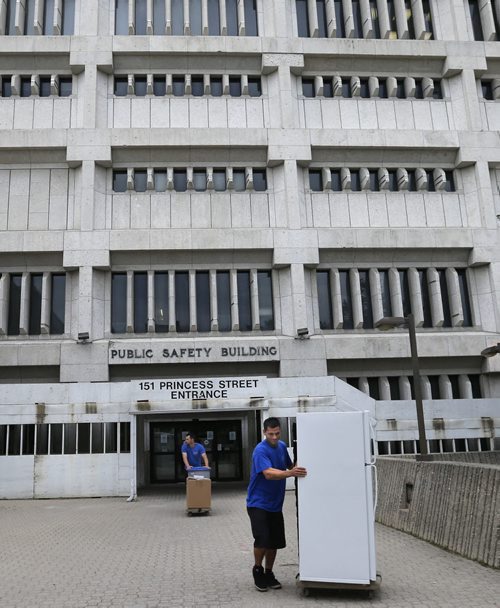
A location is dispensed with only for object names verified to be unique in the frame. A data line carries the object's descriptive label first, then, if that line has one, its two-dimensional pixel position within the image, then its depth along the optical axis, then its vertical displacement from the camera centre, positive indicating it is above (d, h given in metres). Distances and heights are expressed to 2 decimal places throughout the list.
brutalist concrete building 23.30 +9.74
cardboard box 13.06 -0.94
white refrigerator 6.23 -0.56
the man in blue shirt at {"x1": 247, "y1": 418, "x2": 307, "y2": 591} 6.46 -0.58
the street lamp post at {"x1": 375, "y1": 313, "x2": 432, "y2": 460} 13.98 +2.03
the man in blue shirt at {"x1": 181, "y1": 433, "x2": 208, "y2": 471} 14.10 -0.09
